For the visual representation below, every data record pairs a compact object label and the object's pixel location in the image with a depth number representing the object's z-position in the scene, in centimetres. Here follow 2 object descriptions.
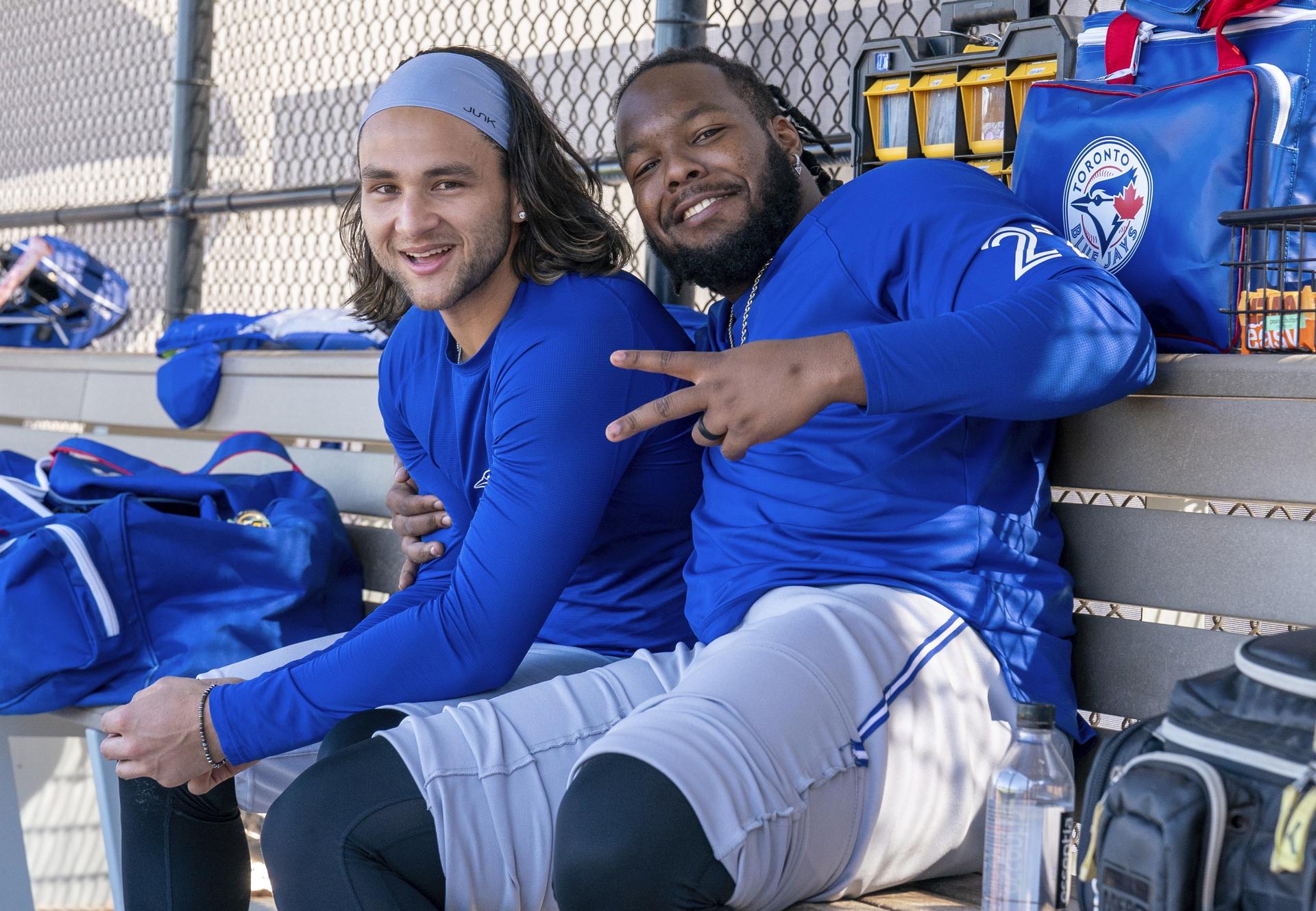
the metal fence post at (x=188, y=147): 446
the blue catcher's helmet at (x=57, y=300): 494
